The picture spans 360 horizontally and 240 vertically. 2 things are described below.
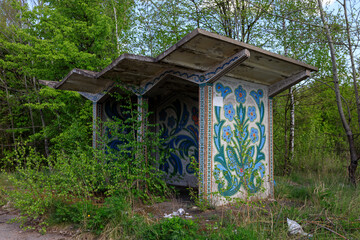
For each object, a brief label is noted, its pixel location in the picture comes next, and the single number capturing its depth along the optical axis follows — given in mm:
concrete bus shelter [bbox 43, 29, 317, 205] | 5105
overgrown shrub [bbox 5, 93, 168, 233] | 4363
